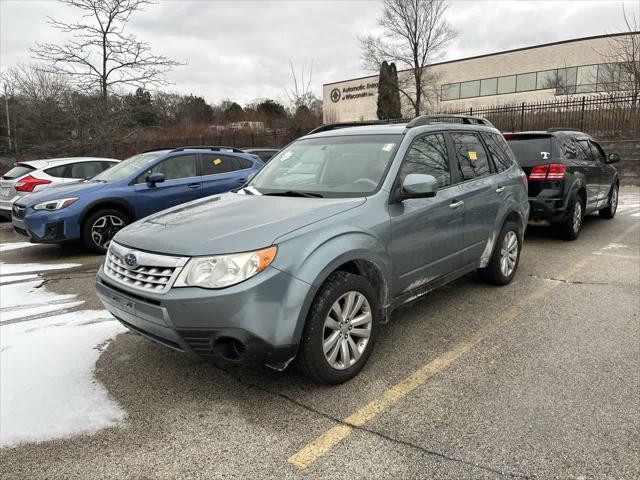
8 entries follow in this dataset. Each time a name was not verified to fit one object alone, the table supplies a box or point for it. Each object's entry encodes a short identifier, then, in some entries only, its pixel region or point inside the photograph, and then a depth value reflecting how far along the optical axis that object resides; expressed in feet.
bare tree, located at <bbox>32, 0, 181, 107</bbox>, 47.83
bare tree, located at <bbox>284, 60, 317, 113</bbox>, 82.53
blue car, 21.86
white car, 29.66
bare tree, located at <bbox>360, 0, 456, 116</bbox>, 111.24
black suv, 22.76
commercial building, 111.04
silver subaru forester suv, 8.50
